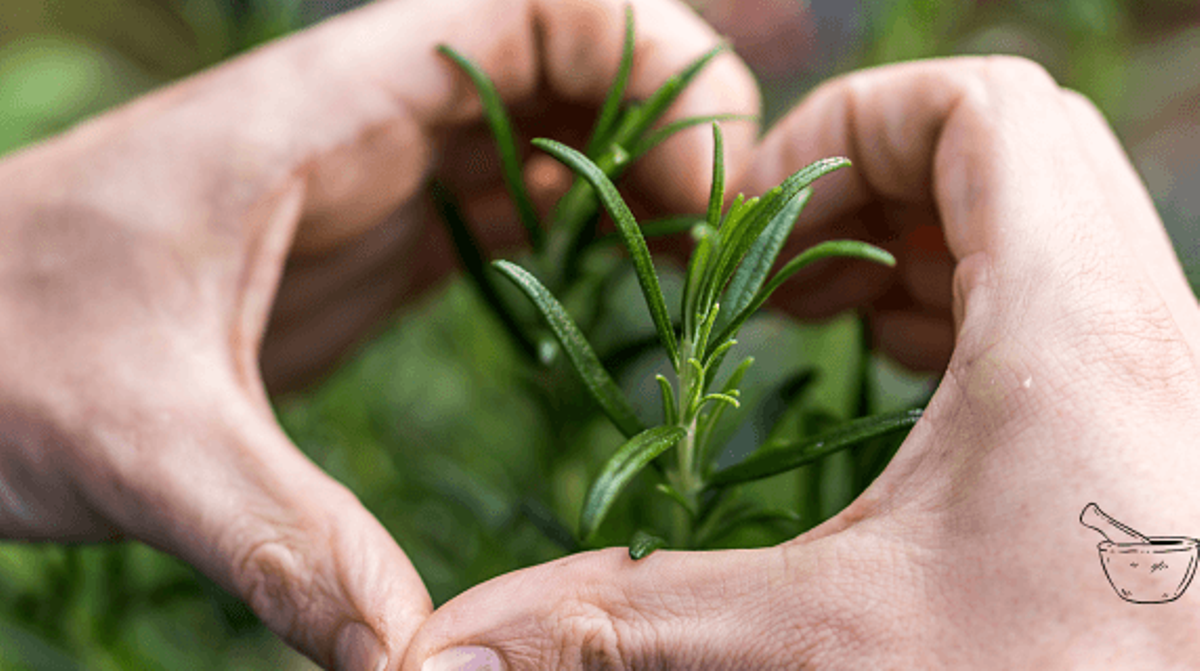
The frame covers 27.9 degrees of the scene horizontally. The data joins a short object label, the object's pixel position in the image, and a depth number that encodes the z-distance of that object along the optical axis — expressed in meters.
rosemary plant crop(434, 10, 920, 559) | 0.40
